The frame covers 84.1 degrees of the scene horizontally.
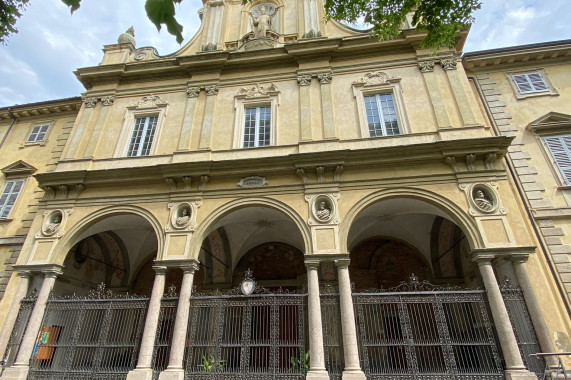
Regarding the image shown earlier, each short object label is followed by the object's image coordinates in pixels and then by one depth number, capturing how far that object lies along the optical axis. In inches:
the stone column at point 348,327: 280.1
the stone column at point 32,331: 319.0
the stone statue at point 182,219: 366.6
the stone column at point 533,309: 271.4
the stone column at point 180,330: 298.3
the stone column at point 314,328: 285.0
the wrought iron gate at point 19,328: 335.3
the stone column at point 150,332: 302.2
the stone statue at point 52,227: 388.2
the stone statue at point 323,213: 345.5
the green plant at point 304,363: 292.3
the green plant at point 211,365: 298.9
